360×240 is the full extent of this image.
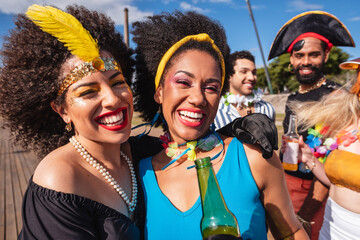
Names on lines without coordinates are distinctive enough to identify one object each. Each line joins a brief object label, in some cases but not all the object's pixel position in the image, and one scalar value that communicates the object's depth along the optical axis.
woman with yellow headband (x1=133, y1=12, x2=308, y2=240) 0.45
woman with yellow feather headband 0.41
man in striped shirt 1.23
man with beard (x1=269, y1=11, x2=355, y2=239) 0.96
